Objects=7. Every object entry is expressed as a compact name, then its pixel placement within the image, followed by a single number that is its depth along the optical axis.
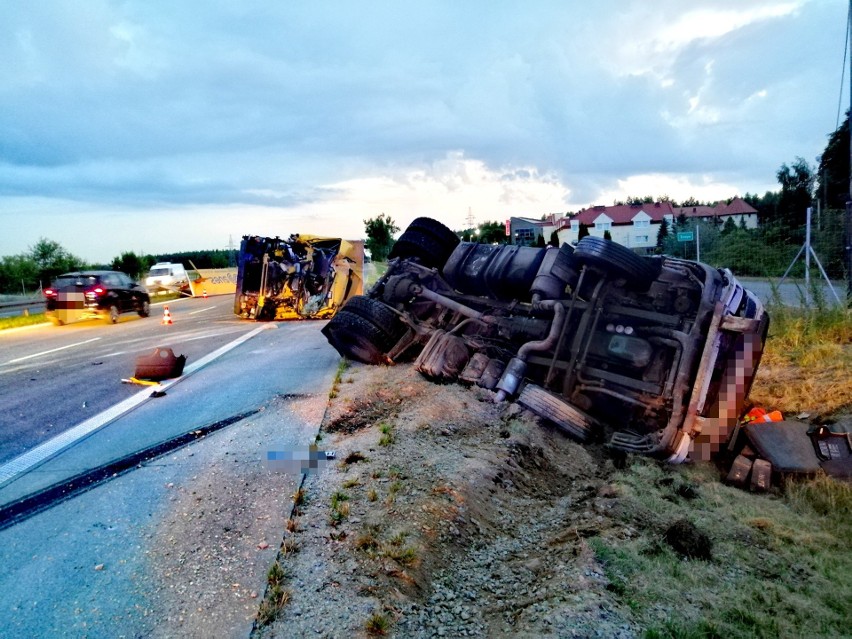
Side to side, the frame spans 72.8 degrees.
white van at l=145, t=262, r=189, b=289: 28.61
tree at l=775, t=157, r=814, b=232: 41.22
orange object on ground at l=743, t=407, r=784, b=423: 5.63
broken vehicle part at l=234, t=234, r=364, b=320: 14.21
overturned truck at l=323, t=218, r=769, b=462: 4.78
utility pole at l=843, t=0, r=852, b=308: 9.24
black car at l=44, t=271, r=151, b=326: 15.69
